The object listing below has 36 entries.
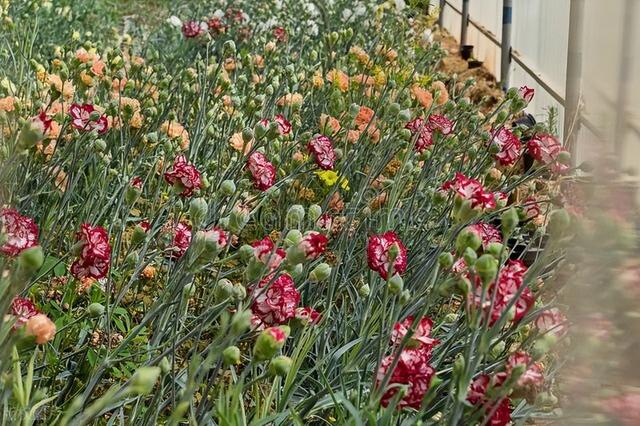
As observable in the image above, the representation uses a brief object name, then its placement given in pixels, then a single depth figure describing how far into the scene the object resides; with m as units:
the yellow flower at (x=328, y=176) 2.16
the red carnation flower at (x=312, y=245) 1.41
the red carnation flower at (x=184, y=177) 1.80
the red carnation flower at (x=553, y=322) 1.40
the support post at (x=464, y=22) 6.74
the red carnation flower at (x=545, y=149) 2.09
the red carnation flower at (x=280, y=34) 4.04
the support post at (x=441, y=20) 8.13
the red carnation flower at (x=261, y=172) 1.92
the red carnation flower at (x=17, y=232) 1.52
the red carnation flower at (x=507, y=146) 2.16
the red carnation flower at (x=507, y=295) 1.34
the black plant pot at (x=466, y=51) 6.52
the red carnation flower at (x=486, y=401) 1.34
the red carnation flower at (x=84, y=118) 2.02
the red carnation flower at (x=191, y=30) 4.10
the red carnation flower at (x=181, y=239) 1.74
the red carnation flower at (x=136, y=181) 2.04
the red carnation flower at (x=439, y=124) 2.32
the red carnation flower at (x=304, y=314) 1.52
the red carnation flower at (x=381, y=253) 1.56
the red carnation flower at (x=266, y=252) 1.38
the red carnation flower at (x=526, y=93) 2.28
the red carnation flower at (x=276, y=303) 1.48
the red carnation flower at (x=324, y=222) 1.96
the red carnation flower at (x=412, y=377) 1.38
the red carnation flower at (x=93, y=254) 1.62
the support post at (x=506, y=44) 4.71
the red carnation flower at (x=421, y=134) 2.25
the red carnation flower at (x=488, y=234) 1.80
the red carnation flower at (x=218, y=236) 1.41
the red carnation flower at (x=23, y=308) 1.46
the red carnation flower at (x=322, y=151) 2.03
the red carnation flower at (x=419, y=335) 1.45
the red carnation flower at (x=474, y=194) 1.52
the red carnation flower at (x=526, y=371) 1.29
